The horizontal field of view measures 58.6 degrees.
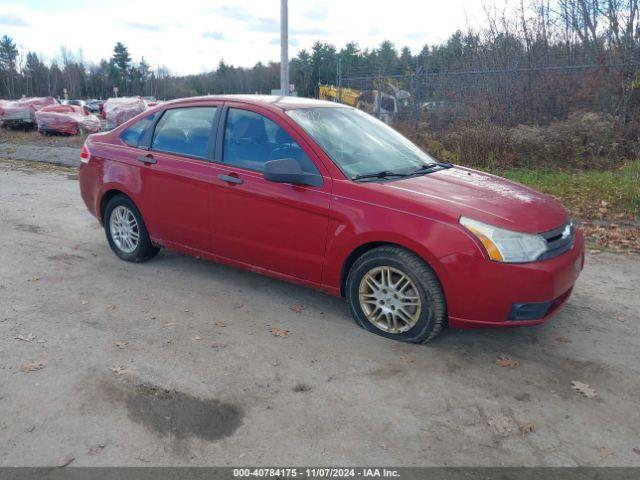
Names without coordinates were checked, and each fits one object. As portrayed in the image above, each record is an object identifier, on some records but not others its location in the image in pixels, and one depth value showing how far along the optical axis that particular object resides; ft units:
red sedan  12.46
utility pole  36.45
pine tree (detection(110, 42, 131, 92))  302.21
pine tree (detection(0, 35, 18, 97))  223.10
